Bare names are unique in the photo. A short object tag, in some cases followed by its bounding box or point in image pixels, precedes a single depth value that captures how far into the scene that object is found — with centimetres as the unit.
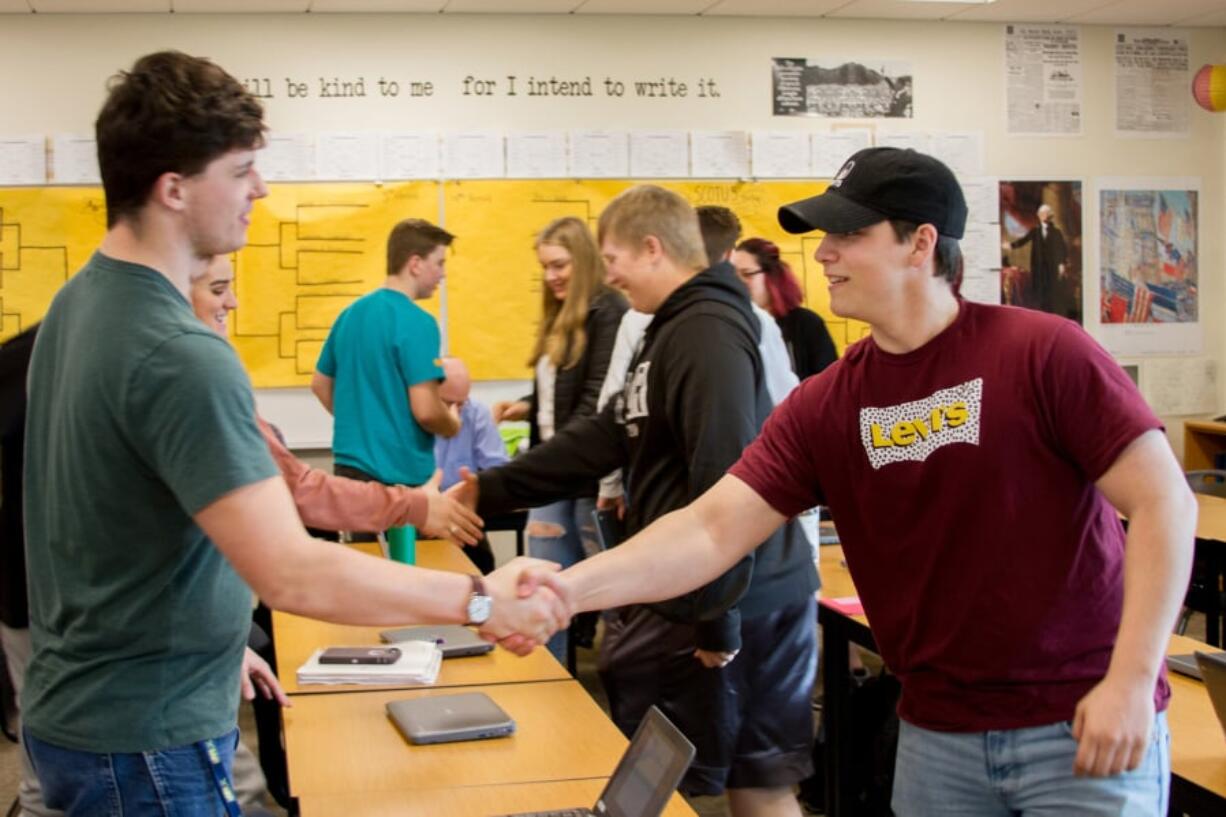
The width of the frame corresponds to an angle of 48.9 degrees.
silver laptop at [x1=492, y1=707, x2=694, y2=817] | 160
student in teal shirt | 461
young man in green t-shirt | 148
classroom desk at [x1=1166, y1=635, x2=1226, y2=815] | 201
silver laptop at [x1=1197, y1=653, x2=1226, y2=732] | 191
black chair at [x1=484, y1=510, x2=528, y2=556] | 579
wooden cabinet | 707
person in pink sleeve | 288
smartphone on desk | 277
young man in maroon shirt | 165
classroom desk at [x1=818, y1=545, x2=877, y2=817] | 355
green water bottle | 334
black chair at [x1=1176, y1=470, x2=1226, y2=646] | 449
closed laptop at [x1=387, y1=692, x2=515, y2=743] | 234
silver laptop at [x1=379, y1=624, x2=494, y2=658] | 294
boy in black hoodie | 269
